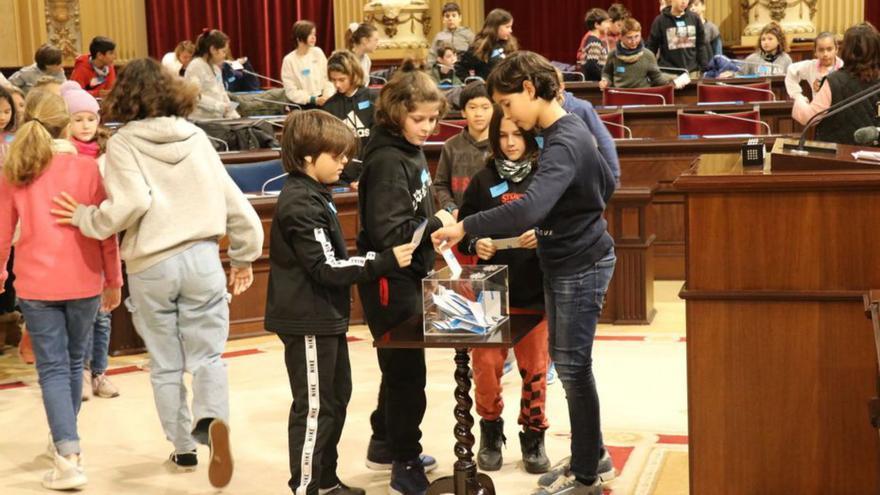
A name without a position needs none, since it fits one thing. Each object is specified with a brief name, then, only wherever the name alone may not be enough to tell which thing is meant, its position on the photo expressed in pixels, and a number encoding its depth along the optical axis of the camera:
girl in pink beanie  5.09
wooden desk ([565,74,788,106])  11.53
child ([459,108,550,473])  4.27
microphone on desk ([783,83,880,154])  3.27
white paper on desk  3.35
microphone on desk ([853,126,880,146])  3.99
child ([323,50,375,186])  7.66
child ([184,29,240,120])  10.48
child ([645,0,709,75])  12.37
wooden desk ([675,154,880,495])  3.23
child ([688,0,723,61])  12.56
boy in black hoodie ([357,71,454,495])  3.85
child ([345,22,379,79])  10.38
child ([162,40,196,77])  13.29
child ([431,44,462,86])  12.21
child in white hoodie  4.14
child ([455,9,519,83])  10.17
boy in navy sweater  3.48
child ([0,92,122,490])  4.26
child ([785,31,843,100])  9.18
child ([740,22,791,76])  12.38
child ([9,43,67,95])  11.09
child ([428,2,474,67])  12.95
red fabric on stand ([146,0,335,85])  17.45
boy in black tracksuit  3.73
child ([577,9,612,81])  12.94
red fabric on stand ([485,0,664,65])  18.00
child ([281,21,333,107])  11.29
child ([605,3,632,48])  13.54
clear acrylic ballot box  3.31
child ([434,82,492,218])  4.90
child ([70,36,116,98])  12.01
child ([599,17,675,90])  11.59
